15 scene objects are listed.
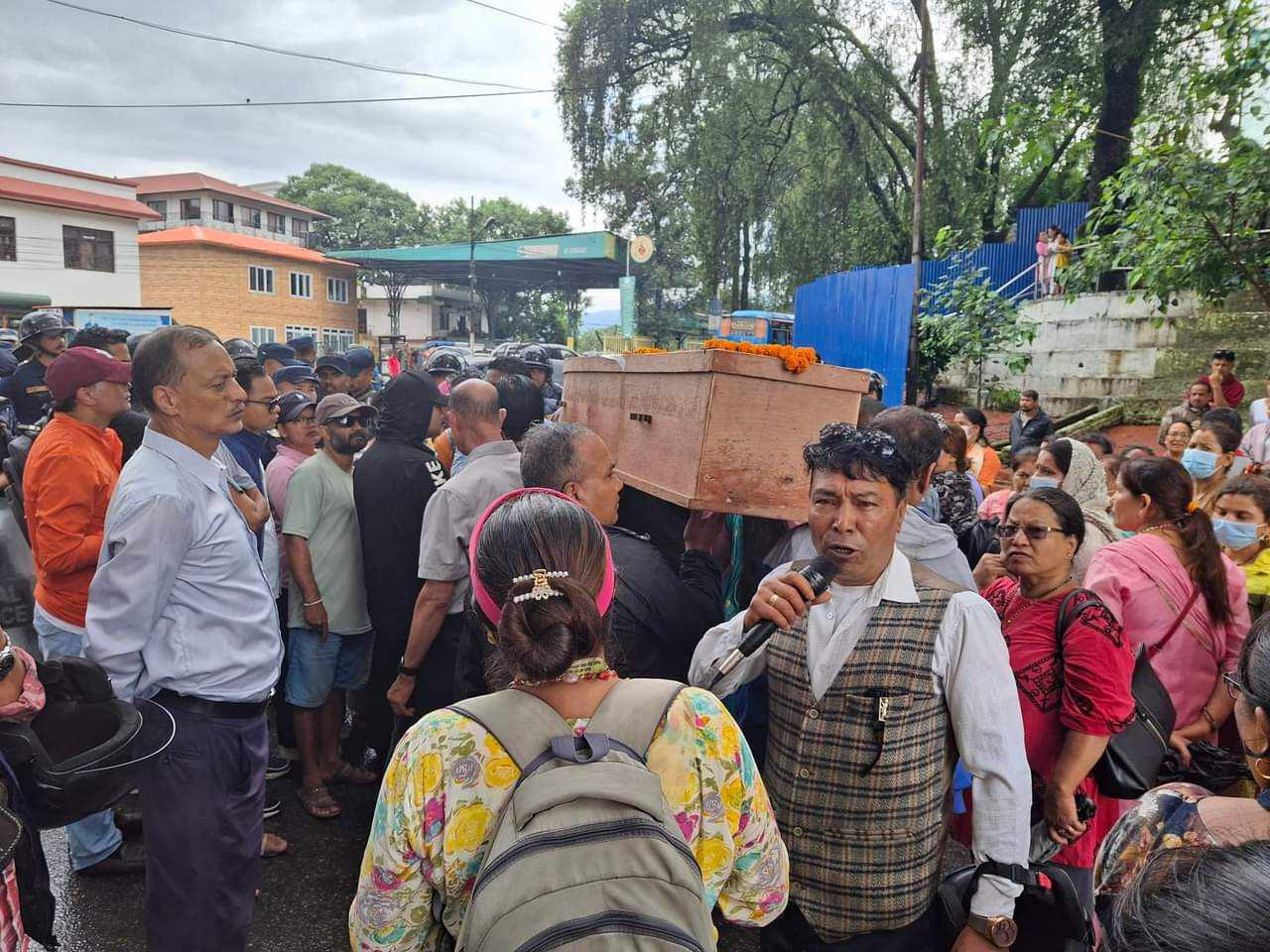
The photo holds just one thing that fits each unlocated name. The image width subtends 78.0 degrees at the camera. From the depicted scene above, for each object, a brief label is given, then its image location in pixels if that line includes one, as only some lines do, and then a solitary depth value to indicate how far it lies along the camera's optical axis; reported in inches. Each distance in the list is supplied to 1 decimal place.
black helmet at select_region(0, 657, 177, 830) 63.6
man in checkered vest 65.9
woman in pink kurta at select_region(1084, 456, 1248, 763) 104.0
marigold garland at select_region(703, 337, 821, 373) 89.9
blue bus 728.7
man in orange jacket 110.9
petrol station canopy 1168.8
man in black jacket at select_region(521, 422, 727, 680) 86.0
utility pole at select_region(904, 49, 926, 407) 470.3
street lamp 1083.7
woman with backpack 37.5
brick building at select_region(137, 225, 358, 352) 1257.4
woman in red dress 79.8
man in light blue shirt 81.3
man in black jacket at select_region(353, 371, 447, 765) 133.8
